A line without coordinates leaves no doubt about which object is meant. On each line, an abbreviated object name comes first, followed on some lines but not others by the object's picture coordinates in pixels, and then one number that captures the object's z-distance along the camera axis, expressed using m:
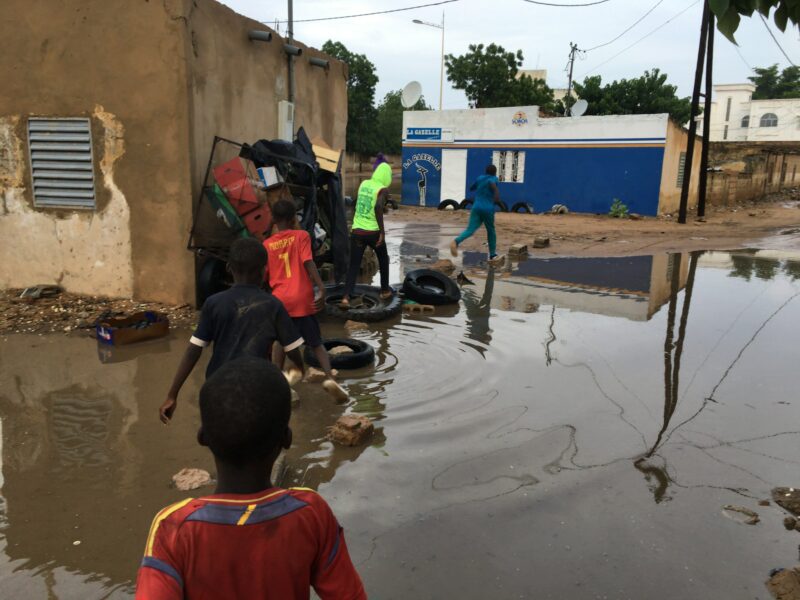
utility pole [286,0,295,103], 10.22
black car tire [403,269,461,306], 8.55
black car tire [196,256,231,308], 7.68
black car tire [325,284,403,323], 7.66
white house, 61.03
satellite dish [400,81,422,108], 27.81
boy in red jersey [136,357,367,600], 1.38
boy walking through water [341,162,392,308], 7.82
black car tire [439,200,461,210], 26.98
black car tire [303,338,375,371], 5.80
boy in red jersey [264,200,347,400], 4.78
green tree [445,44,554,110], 43.66
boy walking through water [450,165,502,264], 11.46
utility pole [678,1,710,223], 20.05
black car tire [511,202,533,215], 25.65
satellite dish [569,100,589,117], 28.20
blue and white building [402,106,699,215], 23.83
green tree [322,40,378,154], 53.81
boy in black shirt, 3.29
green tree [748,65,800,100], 70.38
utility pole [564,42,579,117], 53.41
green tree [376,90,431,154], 61.53
